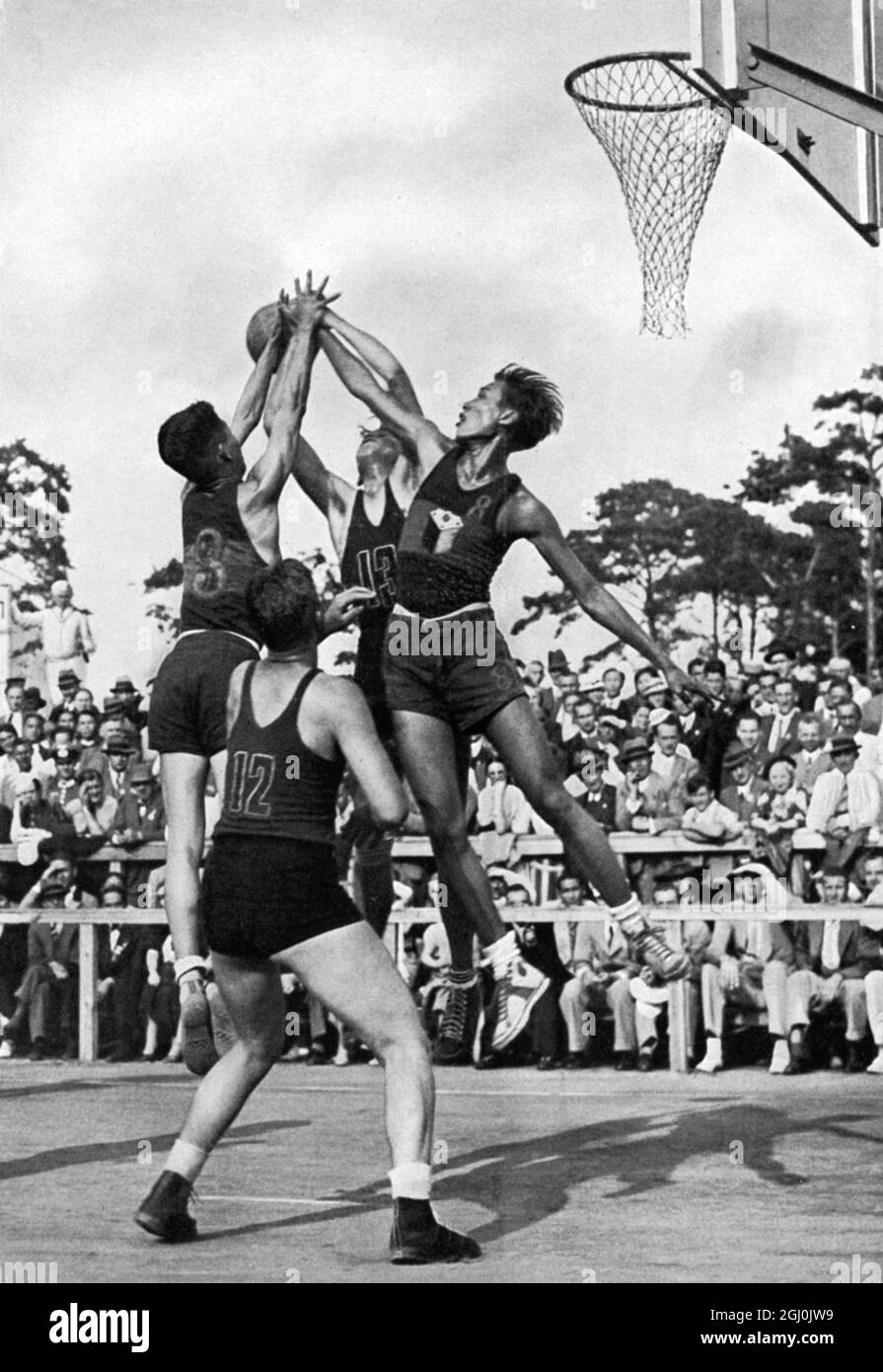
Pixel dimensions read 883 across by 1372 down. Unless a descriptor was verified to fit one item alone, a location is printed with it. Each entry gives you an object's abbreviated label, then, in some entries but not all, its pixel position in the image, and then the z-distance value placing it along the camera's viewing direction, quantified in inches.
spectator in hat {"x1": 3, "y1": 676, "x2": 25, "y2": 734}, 389.7
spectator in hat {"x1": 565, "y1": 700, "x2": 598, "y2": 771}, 350.6
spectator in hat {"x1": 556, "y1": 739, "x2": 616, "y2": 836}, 346.9
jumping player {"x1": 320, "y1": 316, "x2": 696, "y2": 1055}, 242.7
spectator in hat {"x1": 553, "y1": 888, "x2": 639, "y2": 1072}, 338.0
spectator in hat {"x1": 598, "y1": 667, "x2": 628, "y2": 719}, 354.0
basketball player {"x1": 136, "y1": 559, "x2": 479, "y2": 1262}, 203.2
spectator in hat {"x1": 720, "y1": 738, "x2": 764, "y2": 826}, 343.6
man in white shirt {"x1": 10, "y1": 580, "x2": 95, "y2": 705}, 363.6
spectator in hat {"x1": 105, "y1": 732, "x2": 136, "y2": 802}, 377.4
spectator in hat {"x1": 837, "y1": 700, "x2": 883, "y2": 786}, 334.6
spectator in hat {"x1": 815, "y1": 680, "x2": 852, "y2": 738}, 339.6
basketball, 266.7
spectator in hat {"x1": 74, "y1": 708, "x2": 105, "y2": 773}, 379.9
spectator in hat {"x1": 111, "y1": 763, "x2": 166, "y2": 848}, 376.5
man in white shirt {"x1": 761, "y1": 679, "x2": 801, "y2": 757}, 341.7
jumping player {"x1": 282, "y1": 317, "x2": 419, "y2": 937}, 261.9
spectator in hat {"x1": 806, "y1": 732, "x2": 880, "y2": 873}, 334.6
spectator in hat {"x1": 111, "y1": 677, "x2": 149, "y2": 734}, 377.1
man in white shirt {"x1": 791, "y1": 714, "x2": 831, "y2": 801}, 339.0
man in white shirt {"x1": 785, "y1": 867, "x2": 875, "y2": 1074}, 327.3
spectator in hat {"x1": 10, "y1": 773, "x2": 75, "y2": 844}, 383.9
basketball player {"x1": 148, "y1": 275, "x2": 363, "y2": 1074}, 240.7
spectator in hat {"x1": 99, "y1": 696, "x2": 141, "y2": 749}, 377.4
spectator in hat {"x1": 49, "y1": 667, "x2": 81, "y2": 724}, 381.7
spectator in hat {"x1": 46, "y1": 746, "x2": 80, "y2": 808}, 383.2
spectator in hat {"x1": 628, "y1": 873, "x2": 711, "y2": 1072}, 337.1
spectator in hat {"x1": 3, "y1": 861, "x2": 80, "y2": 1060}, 369.7
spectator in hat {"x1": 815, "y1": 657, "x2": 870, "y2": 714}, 341.7
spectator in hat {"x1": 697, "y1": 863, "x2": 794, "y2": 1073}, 332.5
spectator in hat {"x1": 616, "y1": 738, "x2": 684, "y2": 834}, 346.9
